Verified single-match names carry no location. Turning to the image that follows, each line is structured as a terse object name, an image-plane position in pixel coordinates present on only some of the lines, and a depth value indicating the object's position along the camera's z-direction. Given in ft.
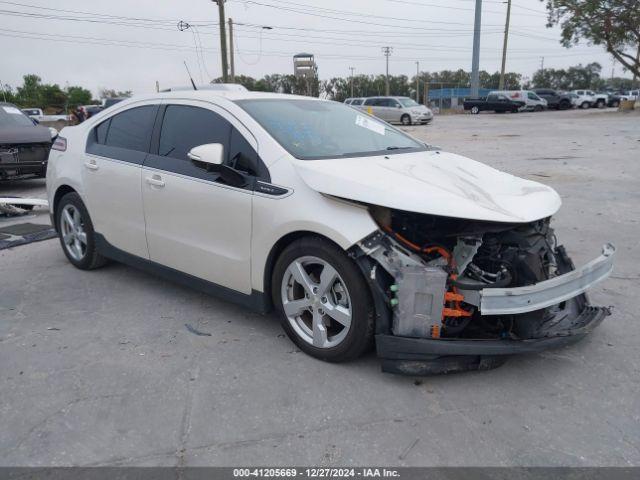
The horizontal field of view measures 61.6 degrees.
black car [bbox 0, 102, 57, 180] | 31.55
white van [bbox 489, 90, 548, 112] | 142.10
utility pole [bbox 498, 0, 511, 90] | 186.80
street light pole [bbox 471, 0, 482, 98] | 169.68
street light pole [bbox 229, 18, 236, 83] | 121.41
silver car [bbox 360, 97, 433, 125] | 101.09
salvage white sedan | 9.64
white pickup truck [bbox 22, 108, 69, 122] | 129.13
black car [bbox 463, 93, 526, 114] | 142.00
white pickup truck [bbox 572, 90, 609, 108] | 155.33
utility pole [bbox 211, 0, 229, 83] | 103.60
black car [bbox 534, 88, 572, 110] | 156.87
